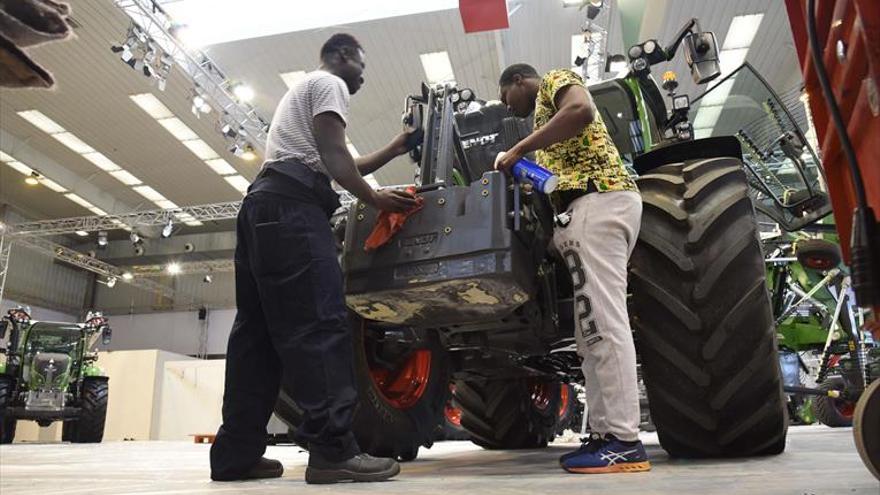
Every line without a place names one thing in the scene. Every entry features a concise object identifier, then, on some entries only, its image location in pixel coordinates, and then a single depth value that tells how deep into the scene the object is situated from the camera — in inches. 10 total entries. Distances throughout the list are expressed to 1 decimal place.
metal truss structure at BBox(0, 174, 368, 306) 628.7
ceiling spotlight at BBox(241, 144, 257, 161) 484.9
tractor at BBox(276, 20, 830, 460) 78.1
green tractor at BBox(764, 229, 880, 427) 208.1
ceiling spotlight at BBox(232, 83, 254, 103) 445.1
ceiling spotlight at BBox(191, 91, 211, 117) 427.8
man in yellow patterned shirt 79.4
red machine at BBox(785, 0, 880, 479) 34.5
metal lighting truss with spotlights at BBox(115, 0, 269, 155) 361.4
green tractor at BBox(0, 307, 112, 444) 371.6
